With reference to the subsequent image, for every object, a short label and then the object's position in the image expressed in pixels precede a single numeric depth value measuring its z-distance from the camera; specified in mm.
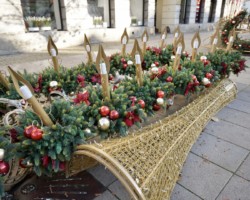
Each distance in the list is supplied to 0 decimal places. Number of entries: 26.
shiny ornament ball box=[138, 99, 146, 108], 2133
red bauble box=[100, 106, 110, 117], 1838
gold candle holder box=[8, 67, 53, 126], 1388
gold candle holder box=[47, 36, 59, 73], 2541
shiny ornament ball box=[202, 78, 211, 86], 2896
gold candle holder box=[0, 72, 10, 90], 2329
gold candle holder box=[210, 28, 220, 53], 3428
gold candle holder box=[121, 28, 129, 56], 3275
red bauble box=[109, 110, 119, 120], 1854
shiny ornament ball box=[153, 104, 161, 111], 2357
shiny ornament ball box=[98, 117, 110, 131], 1806
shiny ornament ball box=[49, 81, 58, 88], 2537
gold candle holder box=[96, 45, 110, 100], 1816
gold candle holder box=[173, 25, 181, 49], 4028
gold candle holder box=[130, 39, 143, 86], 2230
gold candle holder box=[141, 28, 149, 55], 3528
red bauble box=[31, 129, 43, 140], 1473
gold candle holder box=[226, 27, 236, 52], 3618
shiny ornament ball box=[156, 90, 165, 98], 2350
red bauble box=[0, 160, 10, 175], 1386
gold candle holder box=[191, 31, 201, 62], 3038
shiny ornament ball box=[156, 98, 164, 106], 2299
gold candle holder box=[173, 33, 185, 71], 2722
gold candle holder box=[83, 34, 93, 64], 2904
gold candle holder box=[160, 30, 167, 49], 4080
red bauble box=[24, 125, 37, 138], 1486
